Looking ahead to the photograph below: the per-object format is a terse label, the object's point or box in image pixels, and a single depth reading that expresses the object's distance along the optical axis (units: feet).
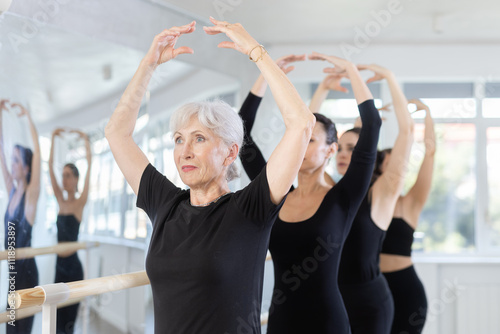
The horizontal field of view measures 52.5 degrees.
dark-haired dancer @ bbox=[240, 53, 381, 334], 5.62
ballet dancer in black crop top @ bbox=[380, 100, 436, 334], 8.59
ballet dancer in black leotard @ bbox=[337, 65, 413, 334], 6.86
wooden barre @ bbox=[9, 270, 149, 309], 3.64
